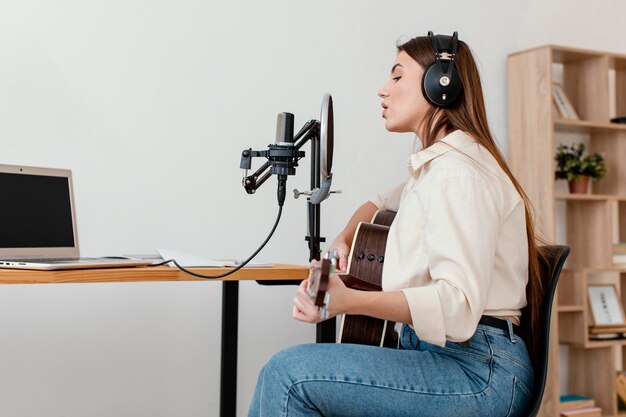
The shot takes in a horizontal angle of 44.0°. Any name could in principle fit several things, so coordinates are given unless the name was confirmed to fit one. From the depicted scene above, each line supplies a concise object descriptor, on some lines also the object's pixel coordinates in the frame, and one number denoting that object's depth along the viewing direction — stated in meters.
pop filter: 1.62
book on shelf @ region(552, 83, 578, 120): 3.57
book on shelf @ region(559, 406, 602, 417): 3.36
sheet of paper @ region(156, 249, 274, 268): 1.91
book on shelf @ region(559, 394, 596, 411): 3.40
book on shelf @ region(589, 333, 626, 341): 3.48
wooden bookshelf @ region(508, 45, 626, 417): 3.40
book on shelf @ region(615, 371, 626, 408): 3.57
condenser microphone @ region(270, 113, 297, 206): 1.75
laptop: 1.93
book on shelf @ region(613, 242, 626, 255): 3.59
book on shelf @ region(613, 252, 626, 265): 3.59
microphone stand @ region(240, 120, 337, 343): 1.78
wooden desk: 1.57
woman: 1.32
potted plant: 3.53
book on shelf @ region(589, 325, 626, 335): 3.49
